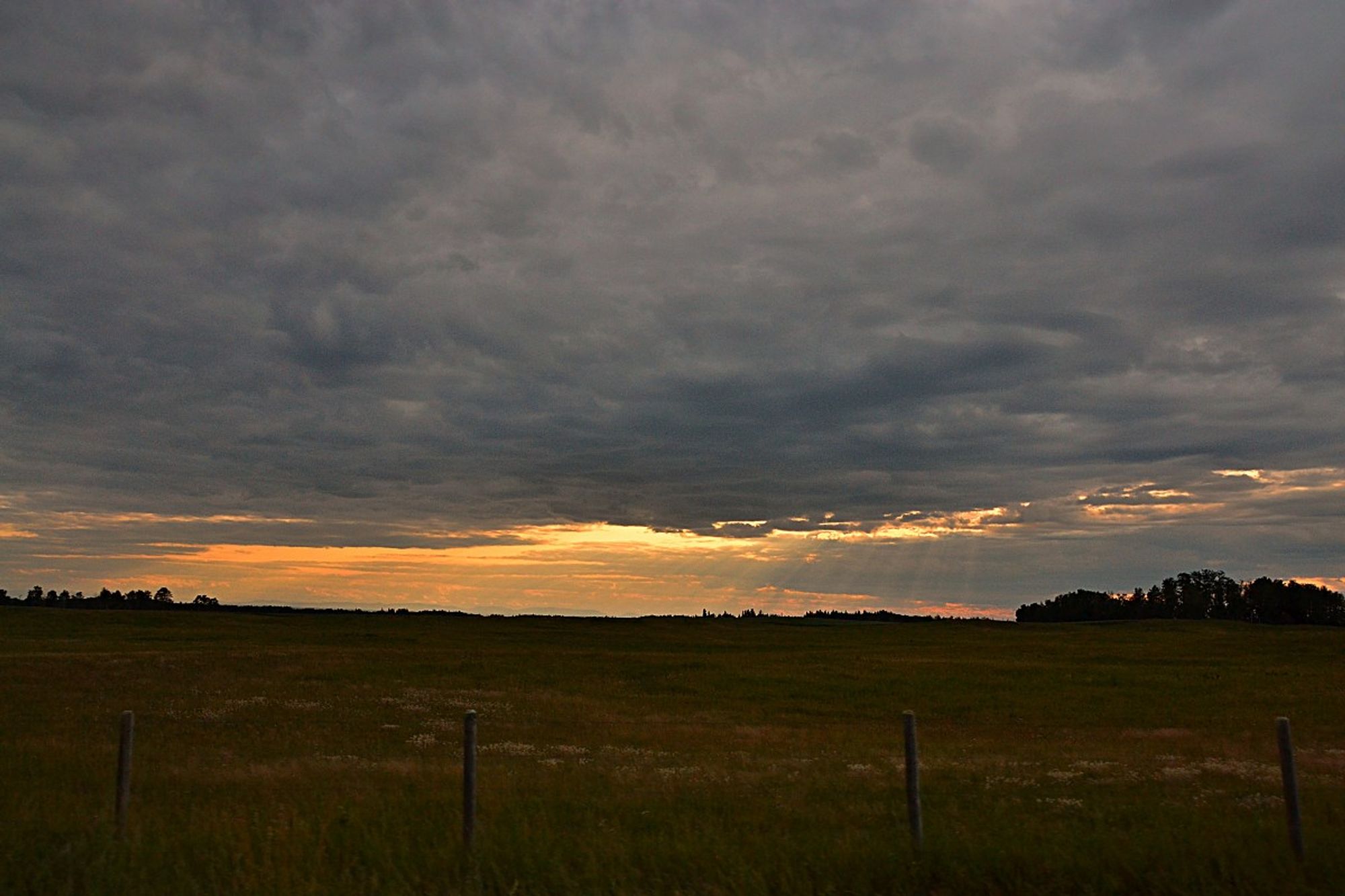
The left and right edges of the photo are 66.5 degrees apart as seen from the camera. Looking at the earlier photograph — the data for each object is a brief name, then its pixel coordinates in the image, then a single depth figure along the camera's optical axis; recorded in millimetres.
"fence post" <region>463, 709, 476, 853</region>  12828
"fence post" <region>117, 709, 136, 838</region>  14539
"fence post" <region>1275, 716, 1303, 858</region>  12086
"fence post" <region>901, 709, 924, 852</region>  12930
